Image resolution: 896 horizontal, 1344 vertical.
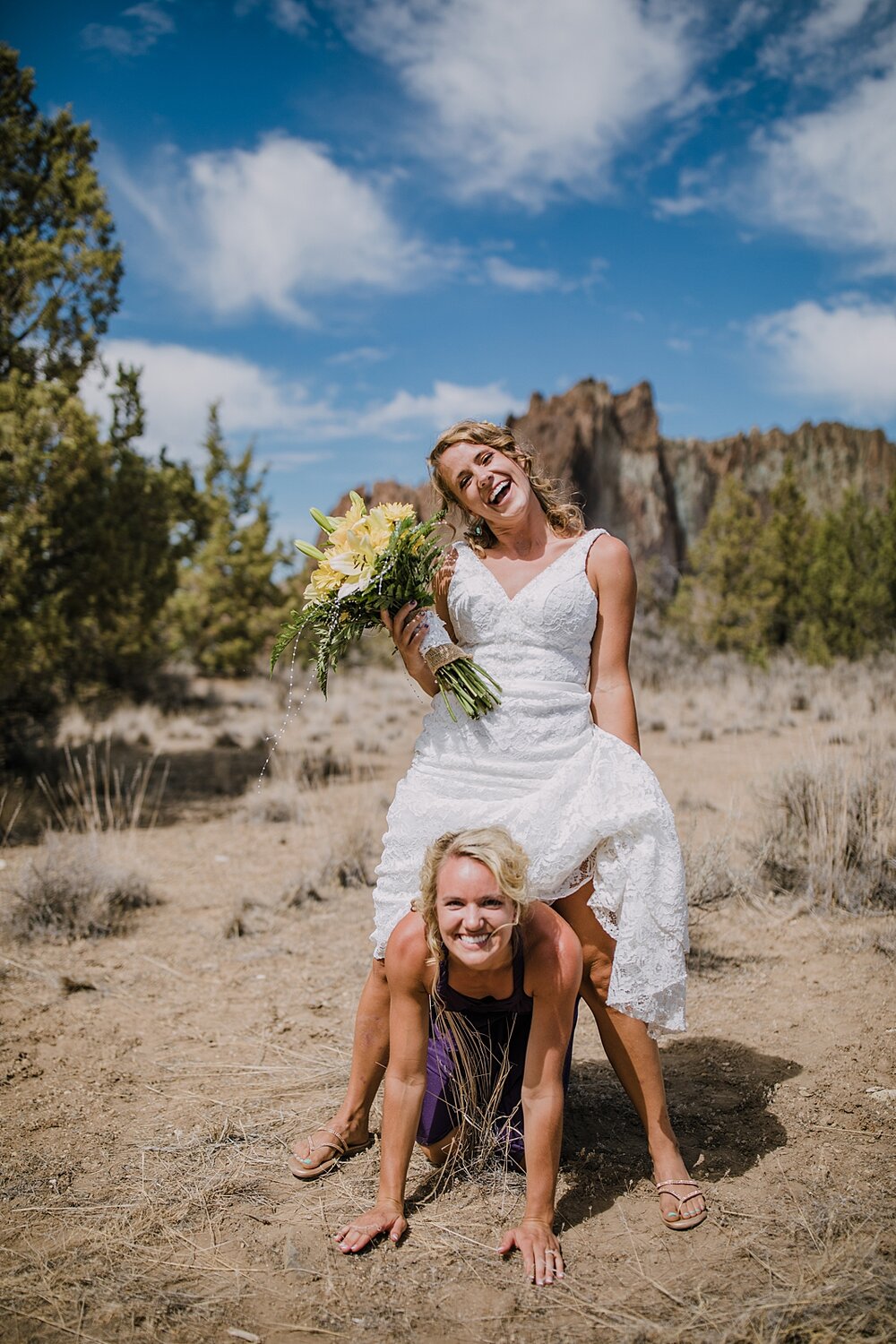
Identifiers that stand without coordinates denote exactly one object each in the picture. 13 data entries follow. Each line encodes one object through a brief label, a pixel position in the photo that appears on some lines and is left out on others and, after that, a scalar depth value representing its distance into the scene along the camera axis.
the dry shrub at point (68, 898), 5.22
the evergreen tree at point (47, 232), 7.96
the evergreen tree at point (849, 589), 15.59
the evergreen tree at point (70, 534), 7.41
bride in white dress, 2.60
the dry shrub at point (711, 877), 4.89
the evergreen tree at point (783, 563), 18.47
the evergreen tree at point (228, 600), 19.22
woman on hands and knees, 2.32
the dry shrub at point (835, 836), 4.86
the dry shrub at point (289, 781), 8.22
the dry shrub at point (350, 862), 6.13
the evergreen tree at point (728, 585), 18.80
